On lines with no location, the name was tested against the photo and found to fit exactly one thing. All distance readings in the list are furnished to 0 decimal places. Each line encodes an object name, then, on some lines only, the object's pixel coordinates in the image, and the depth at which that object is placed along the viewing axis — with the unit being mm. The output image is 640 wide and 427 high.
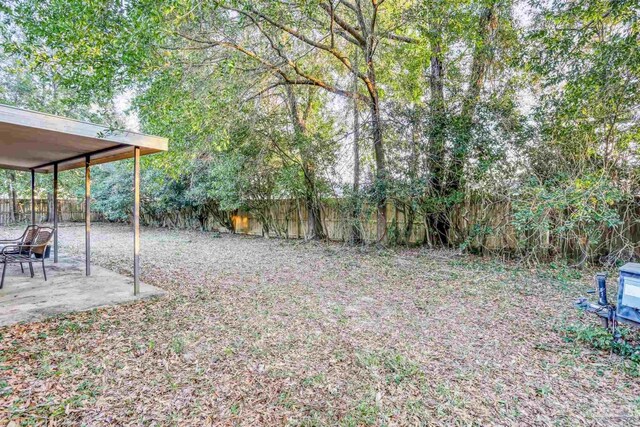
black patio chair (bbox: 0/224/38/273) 5982
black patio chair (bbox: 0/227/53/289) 4922
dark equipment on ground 2786
